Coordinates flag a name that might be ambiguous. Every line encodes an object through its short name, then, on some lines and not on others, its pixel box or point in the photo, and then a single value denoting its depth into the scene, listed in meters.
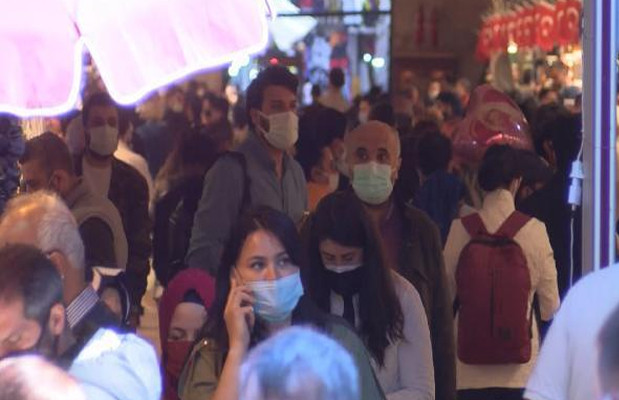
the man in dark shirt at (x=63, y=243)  9.20
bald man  12.88
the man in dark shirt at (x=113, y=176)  17.44
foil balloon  18.94
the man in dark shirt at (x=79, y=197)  14.01
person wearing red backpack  14.30
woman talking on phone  9.65
